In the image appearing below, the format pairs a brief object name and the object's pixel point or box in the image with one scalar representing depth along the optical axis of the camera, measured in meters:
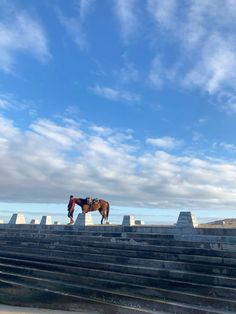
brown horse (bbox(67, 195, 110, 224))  11.61
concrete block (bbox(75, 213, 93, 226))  10.64
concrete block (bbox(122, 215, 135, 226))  10.09
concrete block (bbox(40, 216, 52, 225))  12.57
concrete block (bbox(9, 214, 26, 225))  13.12
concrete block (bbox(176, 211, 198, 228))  8.16
